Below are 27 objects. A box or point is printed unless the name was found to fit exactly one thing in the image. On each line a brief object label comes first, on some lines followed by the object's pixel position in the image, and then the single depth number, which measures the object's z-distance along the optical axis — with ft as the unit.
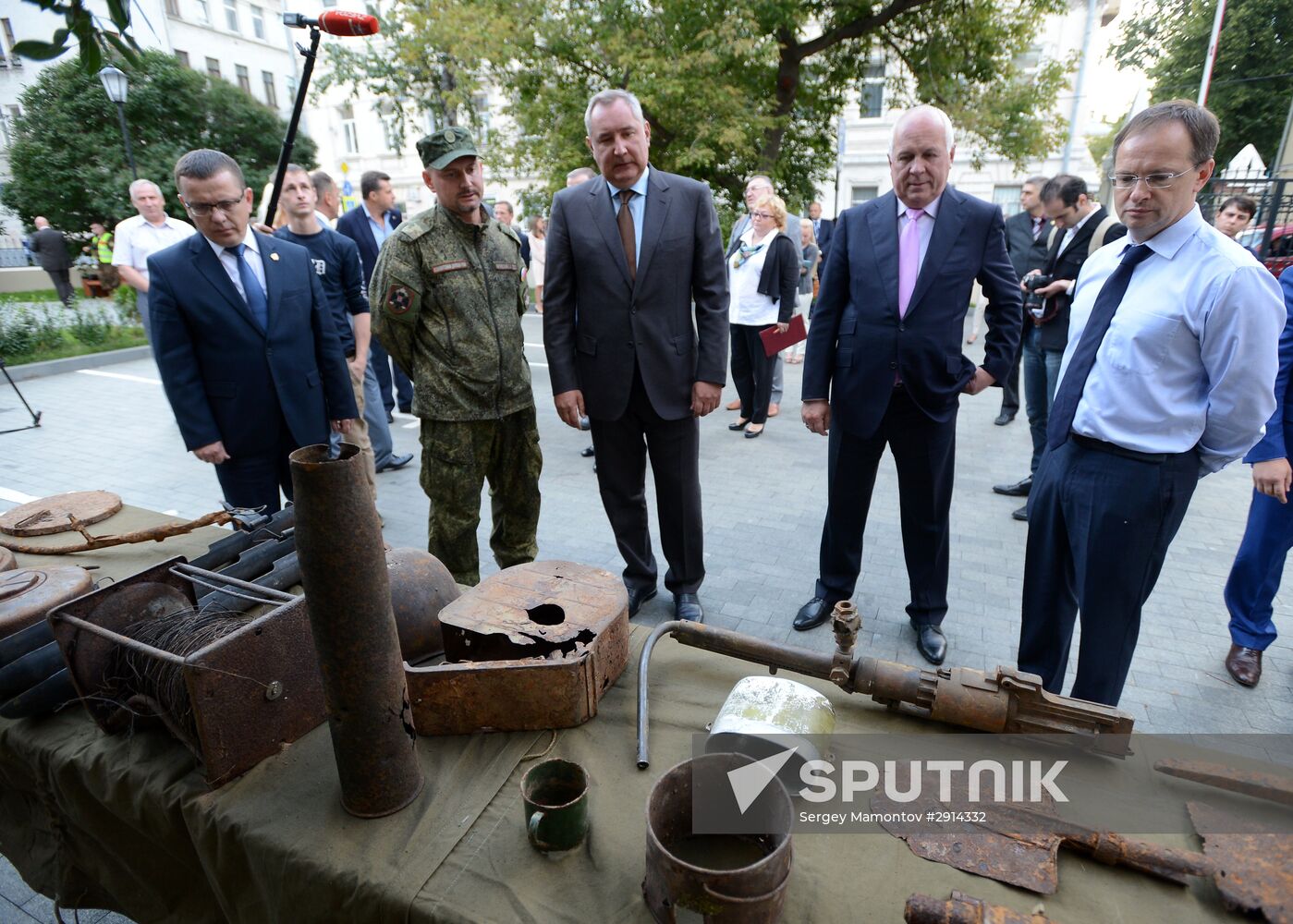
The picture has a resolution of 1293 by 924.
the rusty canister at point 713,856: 3.26
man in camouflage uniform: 9.44
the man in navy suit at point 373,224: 18.71
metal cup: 3.92
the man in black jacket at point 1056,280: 14.62
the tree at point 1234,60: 64.18
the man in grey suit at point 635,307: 9.40
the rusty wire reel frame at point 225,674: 4.42
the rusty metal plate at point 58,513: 7.89
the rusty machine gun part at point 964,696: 4.49
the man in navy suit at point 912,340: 8.78
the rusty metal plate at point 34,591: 5.81
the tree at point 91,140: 56.85
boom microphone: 9.71
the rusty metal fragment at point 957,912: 3.37
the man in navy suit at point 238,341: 8.66
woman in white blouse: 19.39
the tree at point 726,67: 36.58
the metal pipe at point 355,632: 3.65
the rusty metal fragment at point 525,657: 4.81
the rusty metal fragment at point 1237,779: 4.12
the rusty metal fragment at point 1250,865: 3.47
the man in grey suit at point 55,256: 47.80
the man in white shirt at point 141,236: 18.78
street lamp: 33.96
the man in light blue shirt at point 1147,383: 6.09
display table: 3.71
